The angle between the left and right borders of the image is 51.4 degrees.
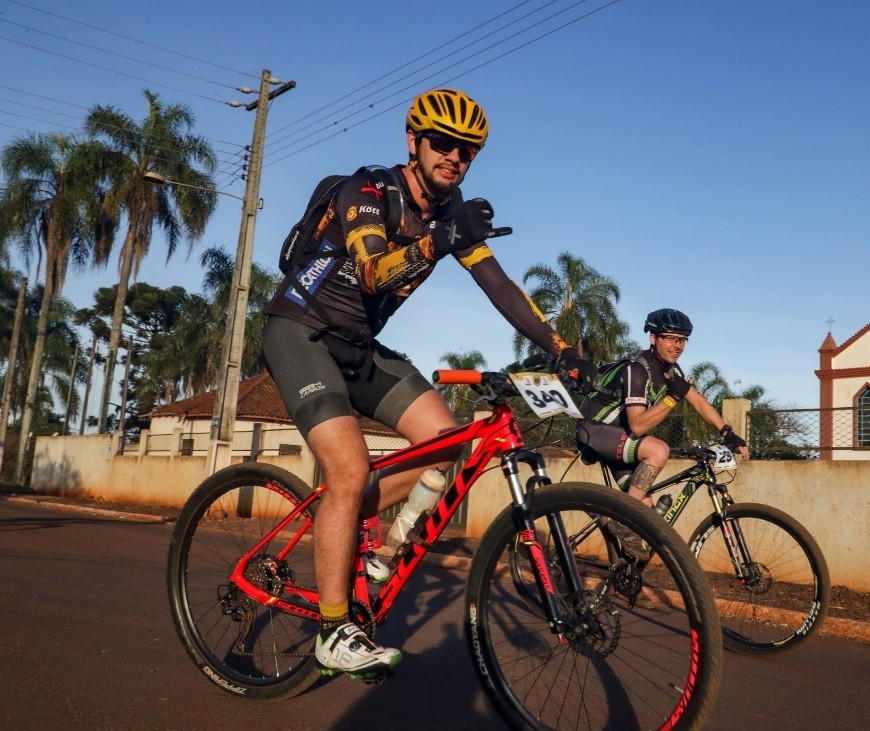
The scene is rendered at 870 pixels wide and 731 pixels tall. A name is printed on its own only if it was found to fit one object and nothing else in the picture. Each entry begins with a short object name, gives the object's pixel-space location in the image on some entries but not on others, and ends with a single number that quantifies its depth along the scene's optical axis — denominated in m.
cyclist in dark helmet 5.84
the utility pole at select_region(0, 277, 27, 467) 40.90
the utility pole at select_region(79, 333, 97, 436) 73.32
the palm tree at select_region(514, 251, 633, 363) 38.47
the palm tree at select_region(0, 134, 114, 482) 36.19
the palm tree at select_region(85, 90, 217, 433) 35.47
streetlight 23.48
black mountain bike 5.37
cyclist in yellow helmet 3.33
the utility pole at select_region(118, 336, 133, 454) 54.72
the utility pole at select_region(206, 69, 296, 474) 19.72
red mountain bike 2.68
